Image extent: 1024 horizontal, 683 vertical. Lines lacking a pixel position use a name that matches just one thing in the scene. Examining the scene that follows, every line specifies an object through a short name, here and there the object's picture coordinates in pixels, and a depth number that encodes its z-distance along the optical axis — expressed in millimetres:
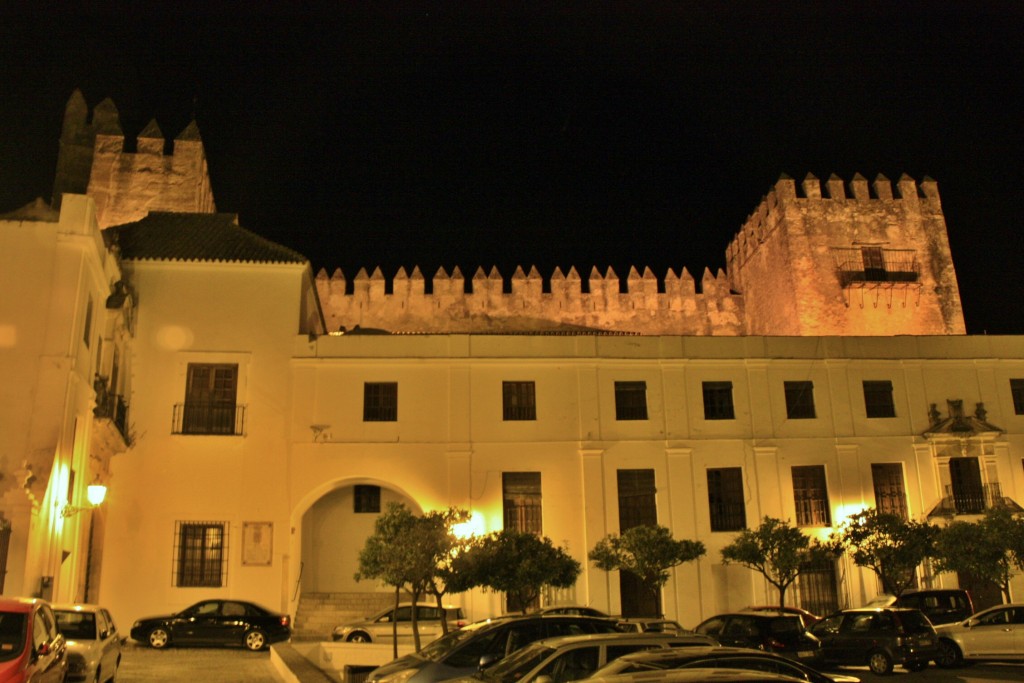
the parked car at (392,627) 19859
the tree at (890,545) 23234
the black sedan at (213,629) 20625
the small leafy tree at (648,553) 22891
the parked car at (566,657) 9398
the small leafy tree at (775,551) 23186
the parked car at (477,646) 11633
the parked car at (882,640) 16203
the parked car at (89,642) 11445
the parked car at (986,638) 16891
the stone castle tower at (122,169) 34062
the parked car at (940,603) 20094
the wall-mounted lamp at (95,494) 17172
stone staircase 24031
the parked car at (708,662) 7270
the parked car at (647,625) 15230
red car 8391
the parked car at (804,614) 19938
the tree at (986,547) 22547
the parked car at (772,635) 15680
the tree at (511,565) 18188
